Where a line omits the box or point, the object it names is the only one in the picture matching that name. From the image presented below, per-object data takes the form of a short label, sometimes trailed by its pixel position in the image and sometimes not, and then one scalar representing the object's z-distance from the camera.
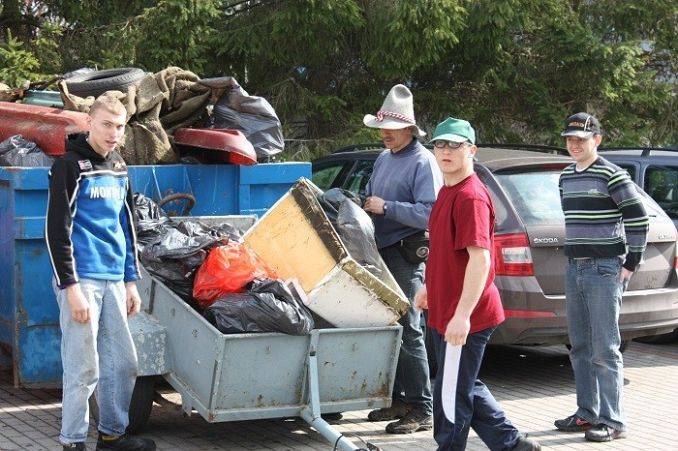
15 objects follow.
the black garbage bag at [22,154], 11.85
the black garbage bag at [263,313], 9.62
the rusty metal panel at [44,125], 12.06
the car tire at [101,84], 13.38
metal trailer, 9.63
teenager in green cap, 8.42
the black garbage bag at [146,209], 11.18
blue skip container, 11.23
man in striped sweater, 10.95
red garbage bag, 10.08
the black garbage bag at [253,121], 13.25
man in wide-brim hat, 11.11
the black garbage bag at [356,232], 10.46
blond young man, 9.00
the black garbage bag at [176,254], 10.34
